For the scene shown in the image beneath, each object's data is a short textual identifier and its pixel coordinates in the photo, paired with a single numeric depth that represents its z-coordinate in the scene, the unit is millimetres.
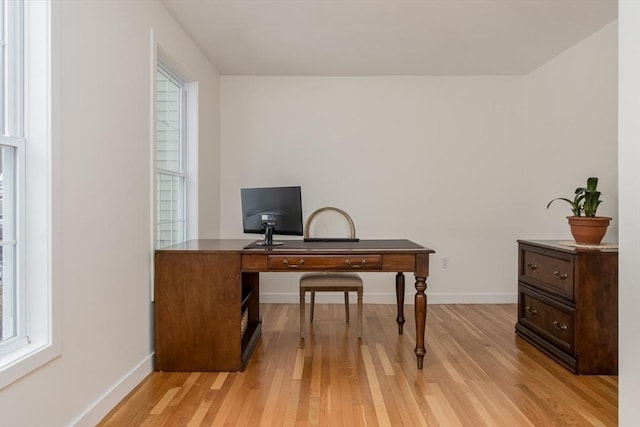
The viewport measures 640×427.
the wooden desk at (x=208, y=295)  2461
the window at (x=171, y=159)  3043
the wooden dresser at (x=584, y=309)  2480
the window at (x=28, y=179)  1517
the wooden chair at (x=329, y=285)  3090
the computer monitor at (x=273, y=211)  2795
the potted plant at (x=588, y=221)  2670
